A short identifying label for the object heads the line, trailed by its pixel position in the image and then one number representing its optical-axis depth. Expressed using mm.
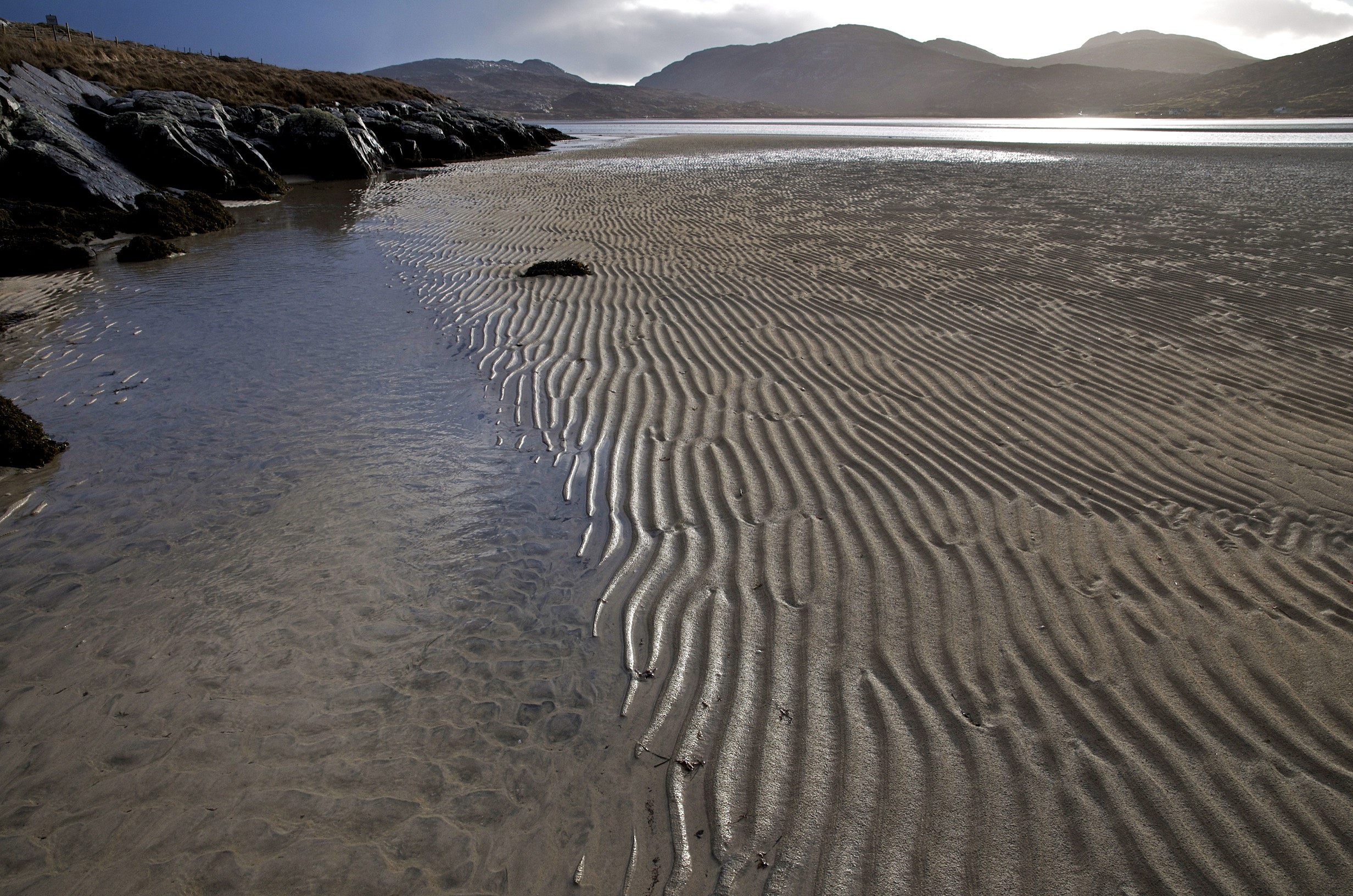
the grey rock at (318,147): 22156
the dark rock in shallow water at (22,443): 4406
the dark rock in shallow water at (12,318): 7371
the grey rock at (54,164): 13141
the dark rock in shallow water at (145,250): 10359
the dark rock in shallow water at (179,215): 12320
